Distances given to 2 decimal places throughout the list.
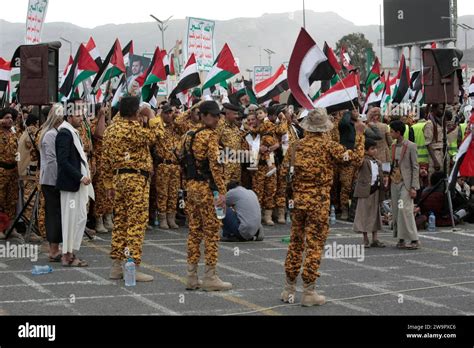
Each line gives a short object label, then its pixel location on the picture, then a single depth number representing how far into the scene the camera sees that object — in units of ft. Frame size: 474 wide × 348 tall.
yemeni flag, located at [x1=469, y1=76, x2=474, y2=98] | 71.23
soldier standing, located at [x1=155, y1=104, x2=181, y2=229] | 50.60
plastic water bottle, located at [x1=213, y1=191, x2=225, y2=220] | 31.14
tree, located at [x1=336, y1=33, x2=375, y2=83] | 325.62
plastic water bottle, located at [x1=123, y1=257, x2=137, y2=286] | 32.81
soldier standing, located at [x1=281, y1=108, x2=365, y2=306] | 29.19
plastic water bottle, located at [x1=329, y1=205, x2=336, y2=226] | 53.80
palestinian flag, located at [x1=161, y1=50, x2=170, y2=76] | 62.76
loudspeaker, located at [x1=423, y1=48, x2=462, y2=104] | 52.90
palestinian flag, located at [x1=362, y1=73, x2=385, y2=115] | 70.92
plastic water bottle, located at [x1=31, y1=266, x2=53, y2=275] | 35.65
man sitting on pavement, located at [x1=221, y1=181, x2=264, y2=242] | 45.01
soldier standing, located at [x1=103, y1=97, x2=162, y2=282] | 33.50
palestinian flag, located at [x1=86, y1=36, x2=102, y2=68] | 57.67
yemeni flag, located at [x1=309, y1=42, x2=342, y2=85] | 39.27
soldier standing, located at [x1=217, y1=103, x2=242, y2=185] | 50.11
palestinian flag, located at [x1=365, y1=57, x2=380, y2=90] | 76.64
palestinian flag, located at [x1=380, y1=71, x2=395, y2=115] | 70.56
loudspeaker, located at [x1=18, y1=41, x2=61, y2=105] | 42.27
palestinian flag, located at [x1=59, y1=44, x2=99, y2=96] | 52.03
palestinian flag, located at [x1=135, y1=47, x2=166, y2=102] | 57.31
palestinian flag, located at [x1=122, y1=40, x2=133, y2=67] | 61.72
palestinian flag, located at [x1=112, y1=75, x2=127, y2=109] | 50.86
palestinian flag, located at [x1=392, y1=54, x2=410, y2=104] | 67.31
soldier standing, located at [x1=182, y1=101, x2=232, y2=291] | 31.48
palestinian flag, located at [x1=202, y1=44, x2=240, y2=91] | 58.39
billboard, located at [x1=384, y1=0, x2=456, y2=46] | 259.19
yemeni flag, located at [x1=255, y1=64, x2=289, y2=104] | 61.52
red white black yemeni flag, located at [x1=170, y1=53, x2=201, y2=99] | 56.13
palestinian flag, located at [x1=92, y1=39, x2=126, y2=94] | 50.62
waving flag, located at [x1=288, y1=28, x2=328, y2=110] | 38.83
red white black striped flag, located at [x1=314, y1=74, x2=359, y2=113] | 40.98
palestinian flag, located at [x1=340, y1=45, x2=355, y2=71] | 77.20
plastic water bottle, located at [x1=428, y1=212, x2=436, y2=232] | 50.29
